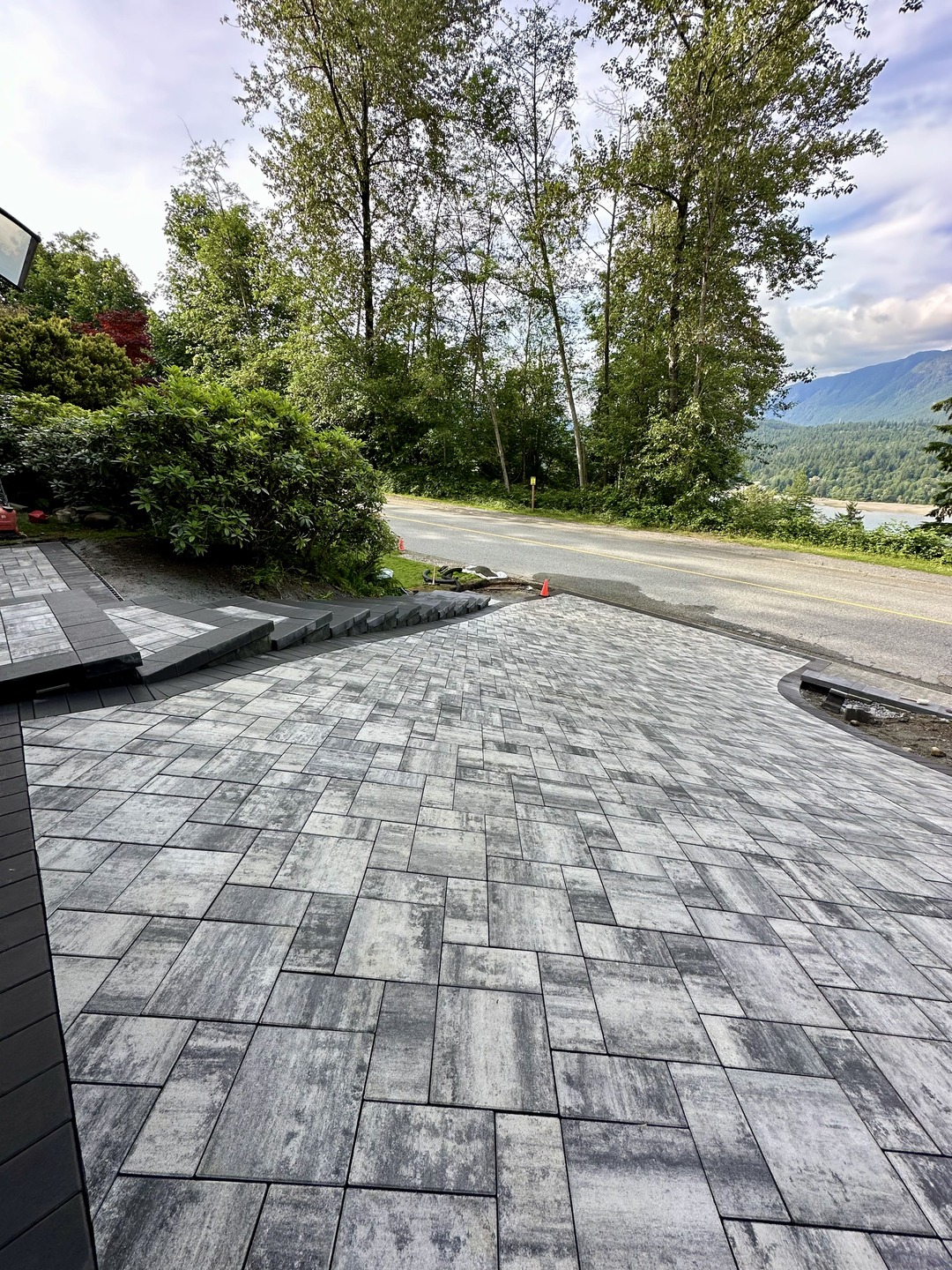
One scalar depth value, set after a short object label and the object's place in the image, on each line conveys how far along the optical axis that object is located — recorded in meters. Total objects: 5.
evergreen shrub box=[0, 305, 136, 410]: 7.50
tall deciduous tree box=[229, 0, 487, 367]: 14.74
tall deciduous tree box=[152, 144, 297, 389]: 19.11
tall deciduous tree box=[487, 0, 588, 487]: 15.19
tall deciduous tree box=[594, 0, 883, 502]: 11.44
